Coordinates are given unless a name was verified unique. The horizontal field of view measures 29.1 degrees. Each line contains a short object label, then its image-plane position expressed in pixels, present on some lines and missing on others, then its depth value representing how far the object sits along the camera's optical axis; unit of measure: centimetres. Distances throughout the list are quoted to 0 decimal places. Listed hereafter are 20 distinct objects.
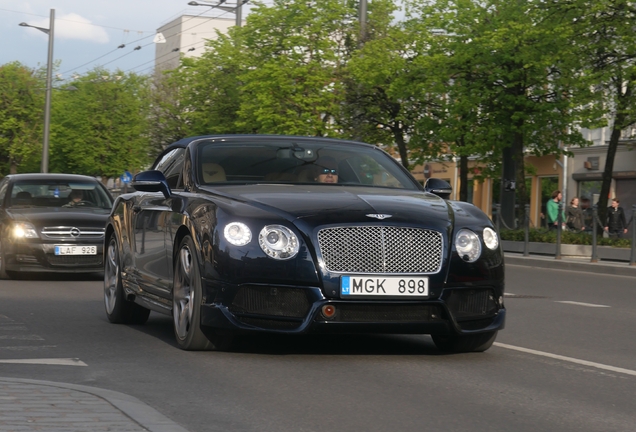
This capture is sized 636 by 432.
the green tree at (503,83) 3559
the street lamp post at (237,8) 5678
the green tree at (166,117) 5891
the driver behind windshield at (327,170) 898
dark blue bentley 757
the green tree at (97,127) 7306
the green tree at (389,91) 4144
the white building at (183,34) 12444
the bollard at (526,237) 2998
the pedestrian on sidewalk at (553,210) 3394
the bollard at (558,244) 2784
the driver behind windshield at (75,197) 1736
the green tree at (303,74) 4516
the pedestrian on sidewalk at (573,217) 3522
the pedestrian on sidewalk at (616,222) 3469
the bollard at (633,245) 2451
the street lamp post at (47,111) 5491
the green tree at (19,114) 7481
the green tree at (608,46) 2991
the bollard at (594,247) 2591
